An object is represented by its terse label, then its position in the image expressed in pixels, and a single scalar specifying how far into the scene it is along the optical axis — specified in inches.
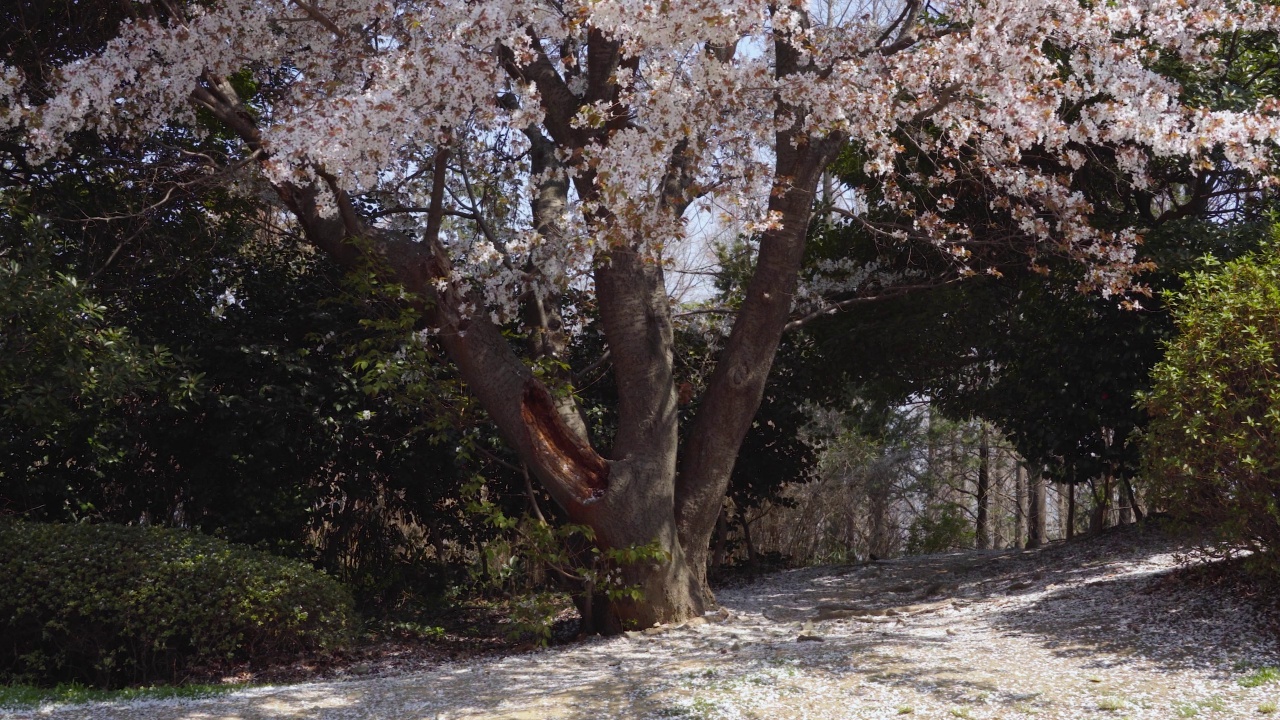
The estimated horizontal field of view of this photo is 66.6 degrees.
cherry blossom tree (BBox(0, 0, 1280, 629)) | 211.8
